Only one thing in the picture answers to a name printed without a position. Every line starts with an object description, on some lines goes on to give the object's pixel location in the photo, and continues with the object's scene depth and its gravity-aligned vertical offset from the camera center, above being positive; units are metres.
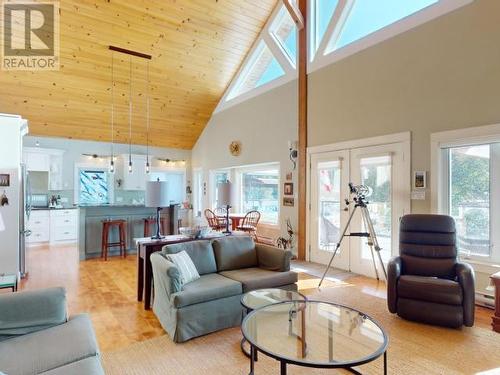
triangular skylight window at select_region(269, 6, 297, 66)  5.97 +3.22
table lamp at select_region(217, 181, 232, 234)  4.31 -0.05
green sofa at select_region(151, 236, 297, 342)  2.63 -0.91
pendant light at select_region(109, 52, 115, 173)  6.17 +1.96
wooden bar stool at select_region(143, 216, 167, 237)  6.46 -0.73
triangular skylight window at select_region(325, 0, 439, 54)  4.20 +2.60
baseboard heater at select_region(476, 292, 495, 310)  3.38 -1.24
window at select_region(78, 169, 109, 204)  8.14 +0.06
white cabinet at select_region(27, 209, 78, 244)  7.08 -0.88
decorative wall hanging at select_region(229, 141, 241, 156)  7.40 +1.04
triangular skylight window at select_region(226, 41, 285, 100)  6.50 +2.70
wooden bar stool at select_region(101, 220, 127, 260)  5.84 -0.92
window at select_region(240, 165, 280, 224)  6.73 -0.05
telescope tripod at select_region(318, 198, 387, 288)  3.97 -0.52
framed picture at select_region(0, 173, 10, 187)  4.06 +0.12
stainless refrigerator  4.41 -0.44
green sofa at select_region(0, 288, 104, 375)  1.54 -0.88
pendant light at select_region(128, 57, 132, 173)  6.72 +1.80
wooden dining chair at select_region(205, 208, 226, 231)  6.78 -0.77
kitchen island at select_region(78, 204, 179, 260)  5.79 -0.67
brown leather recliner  2.80 -0.87
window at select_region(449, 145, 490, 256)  3.55 -0.07
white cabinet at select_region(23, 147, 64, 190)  7.24 +0.67
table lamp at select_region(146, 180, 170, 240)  3.64 -0.04
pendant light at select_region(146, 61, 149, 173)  6.54 +1.93
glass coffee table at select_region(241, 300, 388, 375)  1.74 -0.99
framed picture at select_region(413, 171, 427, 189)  3.97 +0.14
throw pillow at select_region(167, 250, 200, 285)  2.94 -0.76
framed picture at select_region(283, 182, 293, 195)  5.97 +0.02
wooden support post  5.57 +1.03
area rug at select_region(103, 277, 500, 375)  2.21 -1.31
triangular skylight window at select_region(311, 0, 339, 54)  5.30 +3.04
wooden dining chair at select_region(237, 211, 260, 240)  6.46 -0.73
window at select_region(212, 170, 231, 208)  8.34 +0.30
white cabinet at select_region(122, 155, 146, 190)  8.45 +0.43
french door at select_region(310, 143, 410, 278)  4.32 -0.15
